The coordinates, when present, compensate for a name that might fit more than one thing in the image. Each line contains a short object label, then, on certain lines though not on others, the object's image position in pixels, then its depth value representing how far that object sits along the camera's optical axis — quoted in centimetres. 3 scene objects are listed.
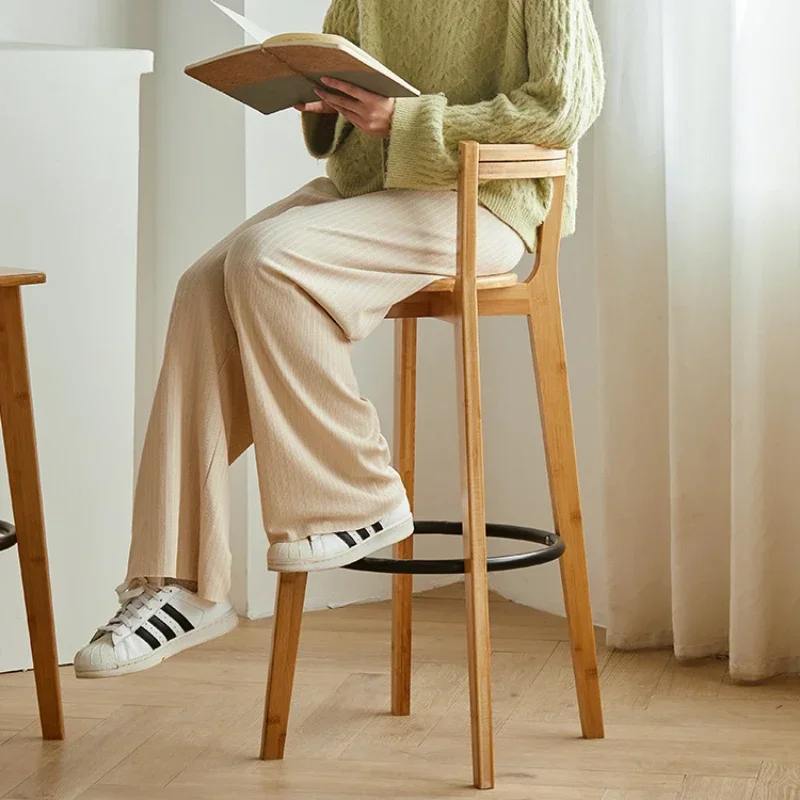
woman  511
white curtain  569
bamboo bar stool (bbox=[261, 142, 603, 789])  522
